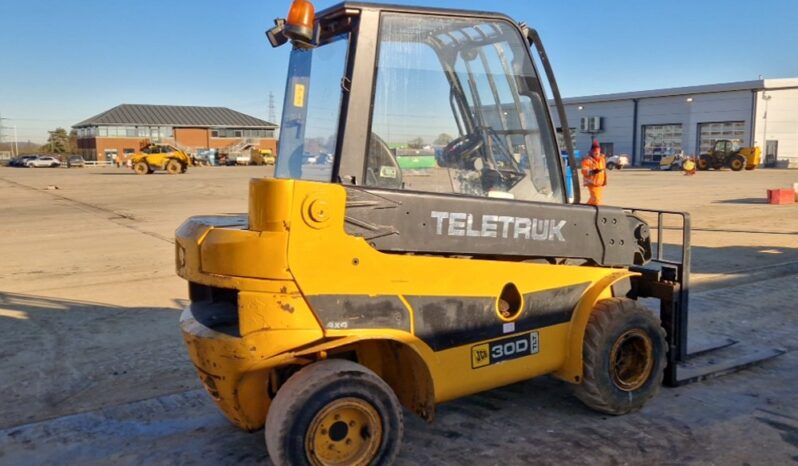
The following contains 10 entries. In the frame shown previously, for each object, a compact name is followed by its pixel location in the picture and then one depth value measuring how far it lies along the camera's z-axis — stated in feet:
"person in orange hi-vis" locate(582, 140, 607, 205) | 44.42
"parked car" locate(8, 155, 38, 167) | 228.86
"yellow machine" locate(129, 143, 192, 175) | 142.61
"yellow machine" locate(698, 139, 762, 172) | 145.07
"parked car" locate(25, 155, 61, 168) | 226.17
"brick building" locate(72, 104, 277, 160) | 268.00
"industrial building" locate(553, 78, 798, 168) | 167.53
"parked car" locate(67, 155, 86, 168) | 228.63
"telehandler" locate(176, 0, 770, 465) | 10.10
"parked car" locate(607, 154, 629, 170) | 166.20
